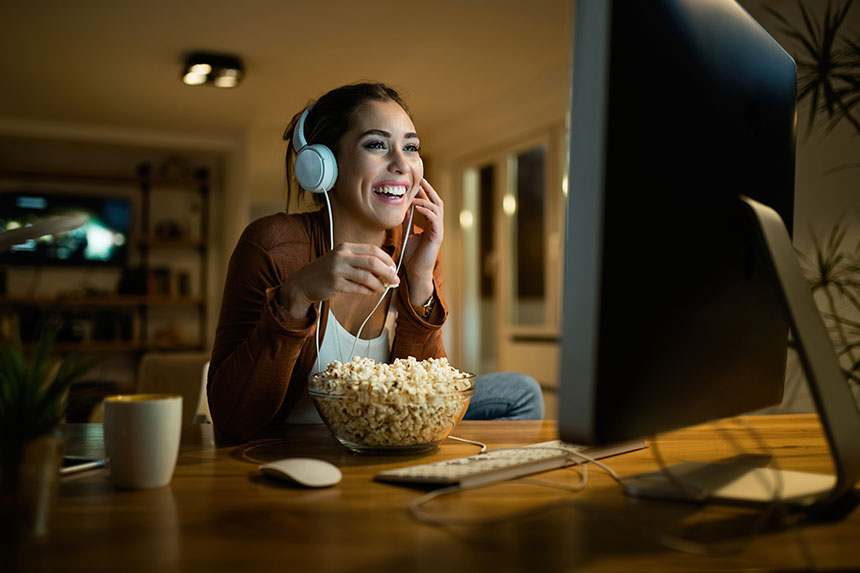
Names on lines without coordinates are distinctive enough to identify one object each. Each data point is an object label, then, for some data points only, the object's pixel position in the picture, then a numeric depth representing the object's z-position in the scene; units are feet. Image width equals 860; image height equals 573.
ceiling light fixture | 13.75
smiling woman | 3.31
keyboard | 2.19
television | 19.45
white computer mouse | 2.20
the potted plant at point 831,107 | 7.22
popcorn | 2.63
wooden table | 1.54
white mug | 2.18
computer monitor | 1.66
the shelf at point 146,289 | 19.35
